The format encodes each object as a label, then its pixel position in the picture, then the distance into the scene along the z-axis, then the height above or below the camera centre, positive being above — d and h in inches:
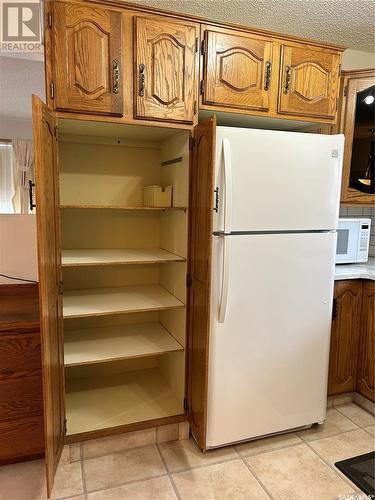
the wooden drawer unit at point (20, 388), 69.4 -38.5
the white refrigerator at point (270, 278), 70.8 -16.0
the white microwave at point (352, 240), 99.9 -9.8
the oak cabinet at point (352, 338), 92.0 -35.6
